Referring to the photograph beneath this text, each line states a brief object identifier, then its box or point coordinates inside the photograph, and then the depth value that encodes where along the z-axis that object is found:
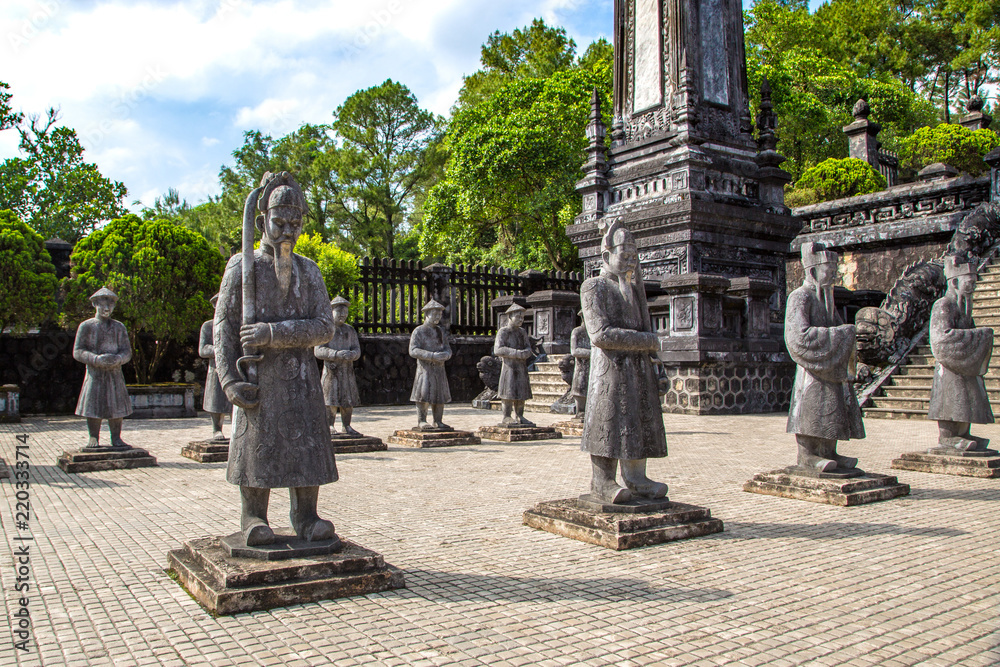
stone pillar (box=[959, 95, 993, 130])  25.42
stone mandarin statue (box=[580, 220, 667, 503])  5.34
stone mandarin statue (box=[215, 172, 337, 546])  4.14
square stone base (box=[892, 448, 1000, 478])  7.51
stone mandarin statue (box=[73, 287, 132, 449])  8.73
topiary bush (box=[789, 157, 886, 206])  23.19
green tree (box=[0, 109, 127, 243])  21.47
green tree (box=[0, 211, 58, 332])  12.75
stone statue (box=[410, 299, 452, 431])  11.00
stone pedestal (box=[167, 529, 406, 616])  3.77
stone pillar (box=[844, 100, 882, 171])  25.11
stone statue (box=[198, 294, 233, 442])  9.58
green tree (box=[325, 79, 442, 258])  36.31
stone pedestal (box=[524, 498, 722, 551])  5.04
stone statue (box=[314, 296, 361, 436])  10.34
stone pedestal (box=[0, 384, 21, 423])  13.55
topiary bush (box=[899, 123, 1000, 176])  23.86
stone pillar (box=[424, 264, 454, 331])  19.11
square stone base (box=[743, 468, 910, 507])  6.34
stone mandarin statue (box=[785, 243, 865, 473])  6.54
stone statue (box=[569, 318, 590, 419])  11.91
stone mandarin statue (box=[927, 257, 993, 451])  7.78
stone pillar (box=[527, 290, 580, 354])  17.09
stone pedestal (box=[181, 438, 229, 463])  9.15
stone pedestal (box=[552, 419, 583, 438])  11.97
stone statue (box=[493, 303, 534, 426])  11.60
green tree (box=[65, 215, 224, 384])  14.03
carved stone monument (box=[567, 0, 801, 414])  16.67
